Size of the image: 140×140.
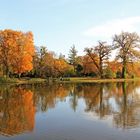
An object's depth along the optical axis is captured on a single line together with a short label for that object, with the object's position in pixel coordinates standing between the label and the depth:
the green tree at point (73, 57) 49.37
